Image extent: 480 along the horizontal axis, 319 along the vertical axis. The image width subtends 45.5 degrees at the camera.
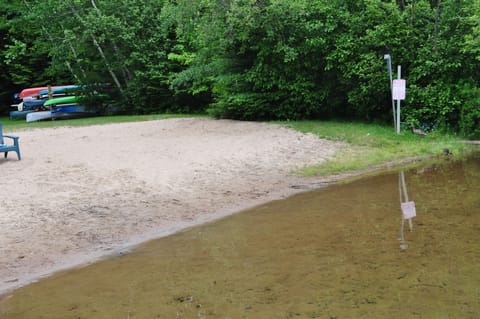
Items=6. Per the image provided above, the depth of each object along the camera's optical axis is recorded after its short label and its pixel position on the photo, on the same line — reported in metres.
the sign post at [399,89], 15.41
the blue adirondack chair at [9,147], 11.49
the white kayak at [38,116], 24.81
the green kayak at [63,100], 26.09
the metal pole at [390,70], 15.63
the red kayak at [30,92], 28.26
